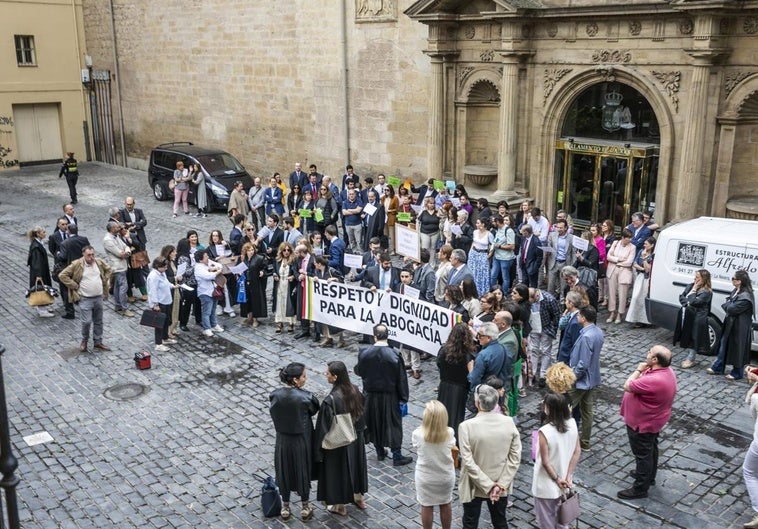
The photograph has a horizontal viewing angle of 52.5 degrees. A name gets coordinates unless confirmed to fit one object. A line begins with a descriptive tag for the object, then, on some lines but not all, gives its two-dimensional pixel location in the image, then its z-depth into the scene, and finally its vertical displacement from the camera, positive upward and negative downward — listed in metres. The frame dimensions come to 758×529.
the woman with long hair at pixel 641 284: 13.16 -3.25
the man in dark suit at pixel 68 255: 14.30 -2.95
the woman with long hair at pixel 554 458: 6.68 -3.14
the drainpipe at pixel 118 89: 34.16 +0.21
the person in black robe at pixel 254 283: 13.49 -3.27
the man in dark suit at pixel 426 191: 18.28 -2.35
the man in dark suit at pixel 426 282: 11.79 -2.86
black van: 23.81 -2.46
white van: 11.58 -2.58
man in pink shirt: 7.73 -3.17
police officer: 25.56 -2.52
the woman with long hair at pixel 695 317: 11.33 -3.31
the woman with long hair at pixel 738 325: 10.80 -3.24
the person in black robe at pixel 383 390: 8.50 -3.27
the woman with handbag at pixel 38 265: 14.35 -3.17
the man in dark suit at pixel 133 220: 15.72 -2.58
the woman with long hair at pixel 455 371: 8.52 -3.07
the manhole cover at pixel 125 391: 11.08 -4.25
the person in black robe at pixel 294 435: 7.43 -3.30
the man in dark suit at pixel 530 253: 14.59 -3.00
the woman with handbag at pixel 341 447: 7.54 -3.50
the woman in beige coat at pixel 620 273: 13.60 -3.15
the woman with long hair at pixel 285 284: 13.09 -3.21
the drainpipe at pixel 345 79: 23.12 +0.41
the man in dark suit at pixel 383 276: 11.92 -2.79
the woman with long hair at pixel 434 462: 6.75 -3.25
